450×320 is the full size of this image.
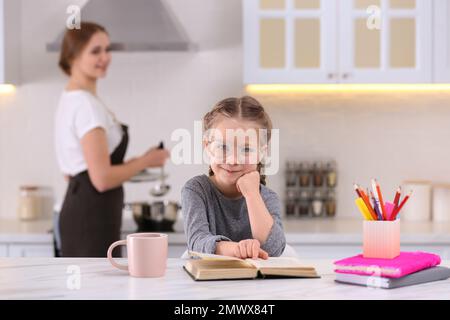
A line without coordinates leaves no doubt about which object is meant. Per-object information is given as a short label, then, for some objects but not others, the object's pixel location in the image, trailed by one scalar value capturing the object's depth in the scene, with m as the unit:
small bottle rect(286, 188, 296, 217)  3.56
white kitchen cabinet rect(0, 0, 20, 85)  3.39
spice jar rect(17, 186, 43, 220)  3.55
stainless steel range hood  3.31
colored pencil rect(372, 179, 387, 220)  1.50
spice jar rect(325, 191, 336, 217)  3.55
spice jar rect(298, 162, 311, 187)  3.56
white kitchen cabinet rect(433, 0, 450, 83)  3.25
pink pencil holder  1.47
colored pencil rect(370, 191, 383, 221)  1.50
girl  1.72
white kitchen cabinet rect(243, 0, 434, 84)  3.28
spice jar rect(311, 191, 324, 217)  3.54
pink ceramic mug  1.45
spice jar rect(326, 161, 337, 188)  3.54
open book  1.41
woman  2.89
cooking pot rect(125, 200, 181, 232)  3.19
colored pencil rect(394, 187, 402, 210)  1.49
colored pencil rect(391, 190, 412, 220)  1.50
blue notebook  1.34
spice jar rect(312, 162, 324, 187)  3.55
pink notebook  1.35
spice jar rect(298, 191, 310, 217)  3.56
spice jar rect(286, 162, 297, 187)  3.58
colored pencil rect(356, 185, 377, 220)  1.49
